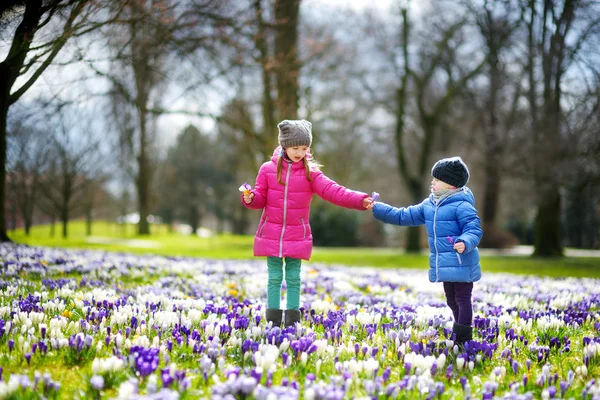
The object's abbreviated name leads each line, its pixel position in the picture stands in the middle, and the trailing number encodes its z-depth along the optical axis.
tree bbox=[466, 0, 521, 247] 20.84
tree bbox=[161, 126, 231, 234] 61.06
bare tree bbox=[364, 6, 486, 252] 26.31
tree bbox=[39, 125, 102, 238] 22.58
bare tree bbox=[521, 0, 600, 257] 17.25
